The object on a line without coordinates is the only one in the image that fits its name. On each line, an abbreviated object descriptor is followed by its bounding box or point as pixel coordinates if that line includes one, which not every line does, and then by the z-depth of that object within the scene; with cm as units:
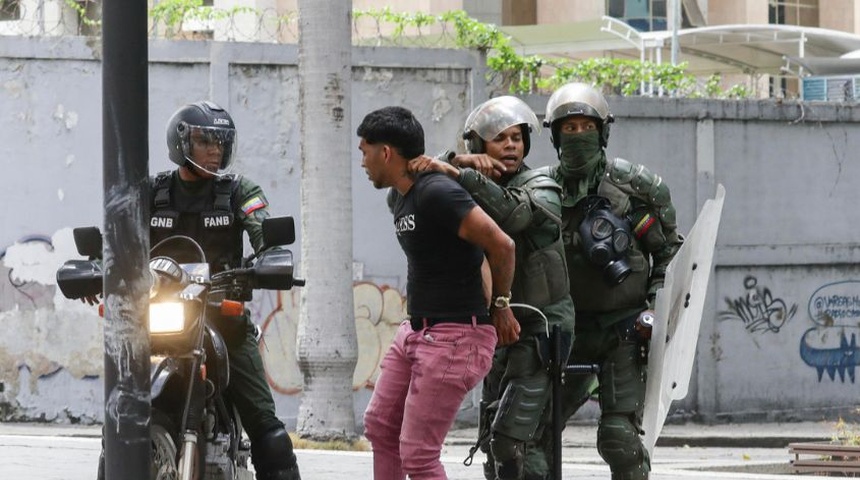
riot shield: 1427
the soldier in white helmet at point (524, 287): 1373
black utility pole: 1059
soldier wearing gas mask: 1450
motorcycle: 1227
